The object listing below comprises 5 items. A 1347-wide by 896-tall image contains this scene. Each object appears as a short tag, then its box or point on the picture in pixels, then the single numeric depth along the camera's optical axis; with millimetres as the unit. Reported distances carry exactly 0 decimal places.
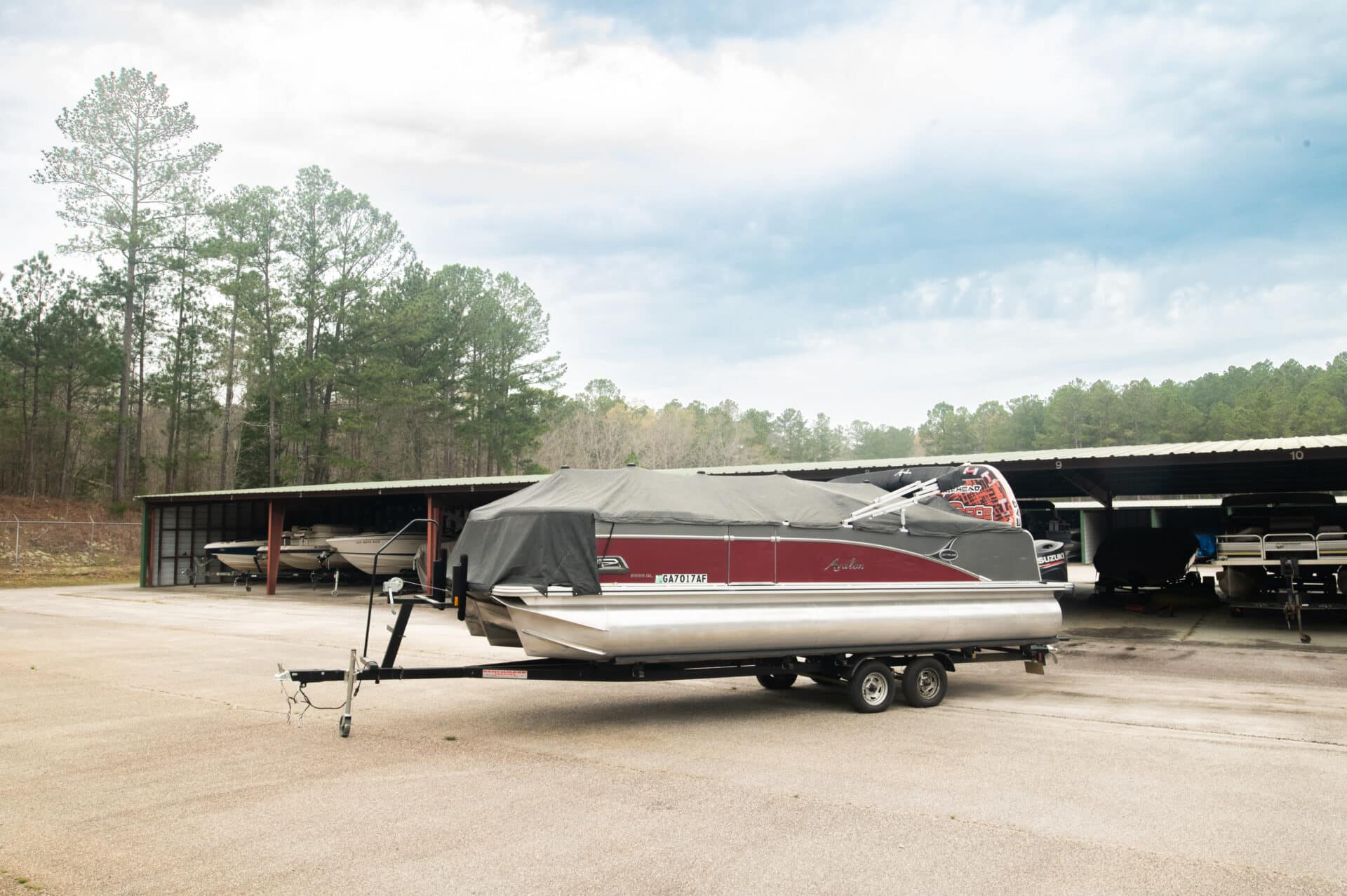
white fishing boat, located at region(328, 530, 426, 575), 27625
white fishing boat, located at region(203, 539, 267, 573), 31391
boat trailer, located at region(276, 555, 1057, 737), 7492
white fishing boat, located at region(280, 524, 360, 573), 31219
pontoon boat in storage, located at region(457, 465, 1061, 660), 7398
